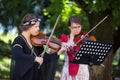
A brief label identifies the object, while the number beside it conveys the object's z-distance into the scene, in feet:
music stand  12.29
